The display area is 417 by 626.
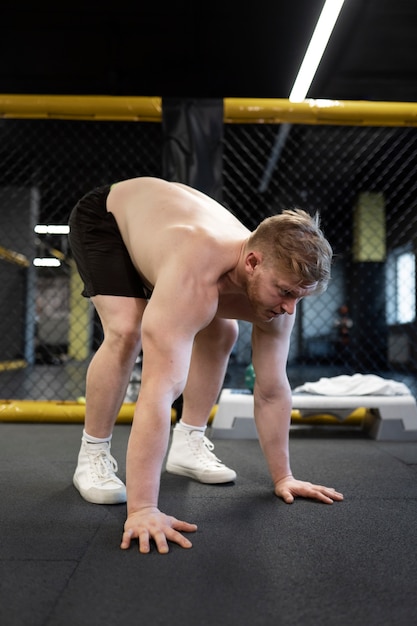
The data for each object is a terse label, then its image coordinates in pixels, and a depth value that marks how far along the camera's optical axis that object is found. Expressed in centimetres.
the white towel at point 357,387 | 221
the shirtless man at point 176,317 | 104
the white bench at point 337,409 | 216
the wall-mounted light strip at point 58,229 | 823
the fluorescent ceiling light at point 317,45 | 333
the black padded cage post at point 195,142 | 243
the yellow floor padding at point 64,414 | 243
